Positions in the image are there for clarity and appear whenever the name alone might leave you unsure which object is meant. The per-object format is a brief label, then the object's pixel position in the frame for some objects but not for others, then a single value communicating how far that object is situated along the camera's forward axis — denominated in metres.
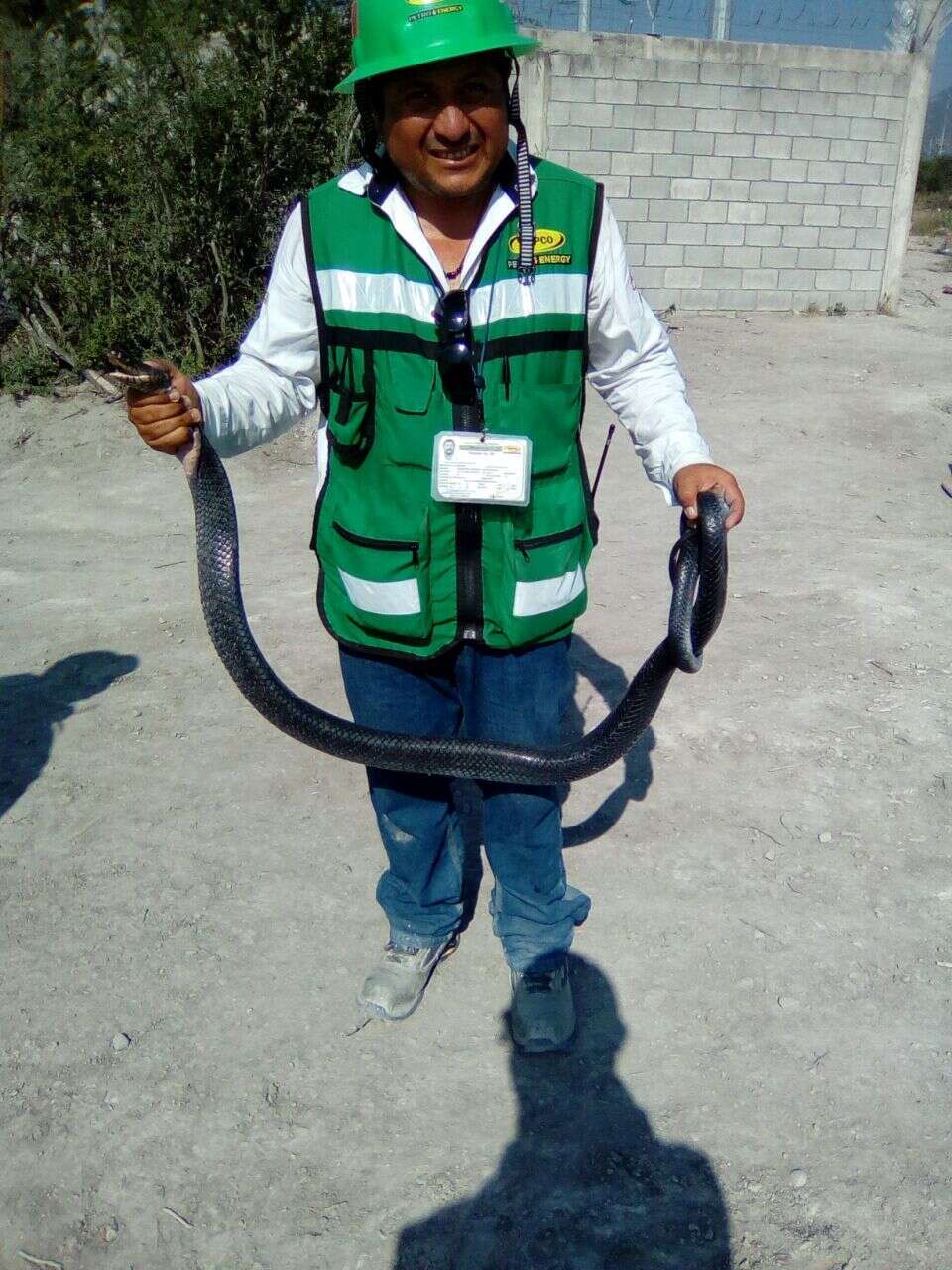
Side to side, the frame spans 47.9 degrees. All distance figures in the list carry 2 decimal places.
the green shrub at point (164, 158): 7.52
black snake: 2.23
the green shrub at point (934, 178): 32.06
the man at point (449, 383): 2.05
